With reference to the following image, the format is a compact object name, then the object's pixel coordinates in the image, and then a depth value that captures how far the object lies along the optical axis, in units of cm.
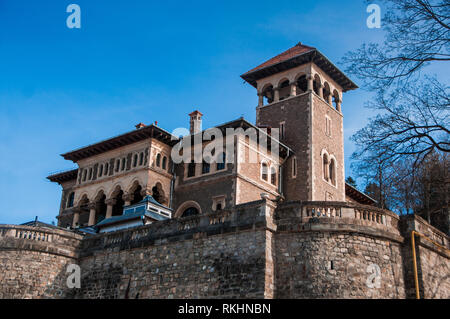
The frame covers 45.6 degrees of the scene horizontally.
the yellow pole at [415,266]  1667
